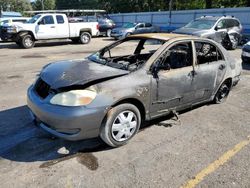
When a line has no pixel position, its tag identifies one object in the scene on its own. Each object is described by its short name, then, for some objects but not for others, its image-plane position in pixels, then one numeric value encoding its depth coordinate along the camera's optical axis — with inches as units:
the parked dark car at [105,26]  682.1
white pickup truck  431.5
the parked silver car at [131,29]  605.5
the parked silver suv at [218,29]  385.6
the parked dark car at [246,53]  305.4
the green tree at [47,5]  2205.7
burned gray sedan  102.1
